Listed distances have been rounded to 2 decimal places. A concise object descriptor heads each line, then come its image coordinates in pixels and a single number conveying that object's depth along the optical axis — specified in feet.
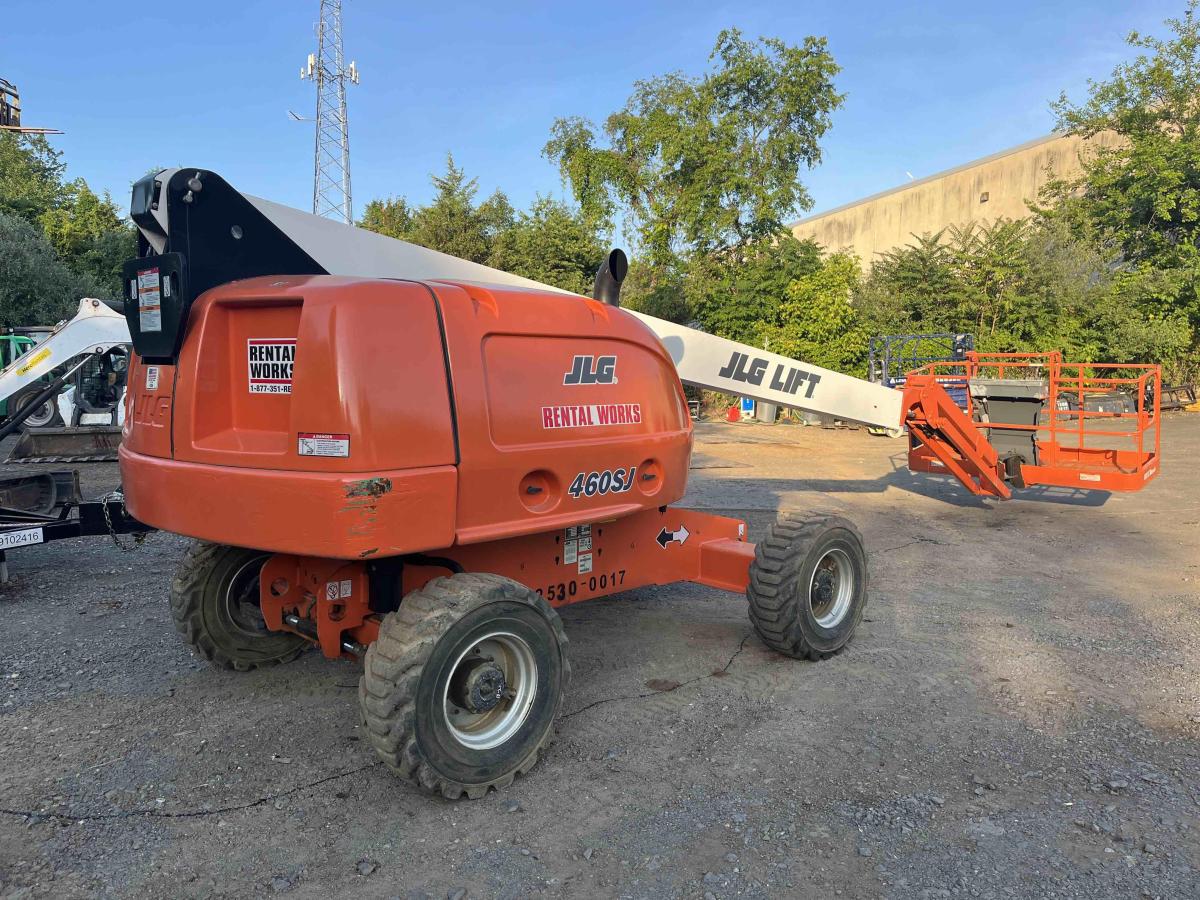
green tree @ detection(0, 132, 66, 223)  98.89
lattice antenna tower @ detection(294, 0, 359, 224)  111.04
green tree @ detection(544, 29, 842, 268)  80.74
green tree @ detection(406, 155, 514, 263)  98.73
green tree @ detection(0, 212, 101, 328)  73.82
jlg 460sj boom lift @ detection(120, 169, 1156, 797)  10.13
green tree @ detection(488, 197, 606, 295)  92.07
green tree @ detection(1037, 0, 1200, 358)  74.13
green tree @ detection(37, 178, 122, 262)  94.94
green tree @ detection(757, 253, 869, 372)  75.46
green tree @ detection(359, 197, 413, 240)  111.34
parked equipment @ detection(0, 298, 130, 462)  24.00
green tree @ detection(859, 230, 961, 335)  78.23
